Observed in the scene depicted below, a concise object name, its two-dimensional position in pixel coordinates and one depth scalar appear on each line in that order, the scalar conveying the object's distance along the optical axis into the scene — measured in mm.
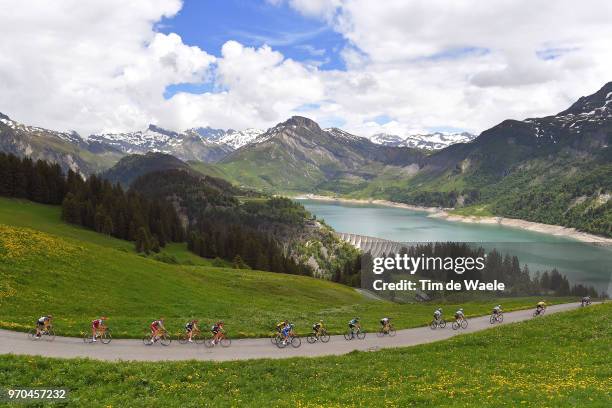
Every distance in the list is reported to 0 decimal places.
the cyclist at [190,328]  36312
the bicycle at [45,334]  31914
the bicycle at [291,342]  37375
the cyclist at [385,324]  44875
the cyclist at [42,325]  31953
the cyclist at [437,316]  51188
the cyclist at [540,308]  60006
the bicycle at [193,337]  36469
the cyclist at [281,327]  37994
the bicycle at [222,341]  35875
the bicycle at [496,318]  56094
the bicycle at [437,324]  51500
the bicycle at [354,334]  43372
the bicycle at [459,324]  52347
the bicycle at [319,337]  40562
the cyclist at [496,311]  55625
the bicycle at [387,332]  45625
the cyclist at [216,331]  35906
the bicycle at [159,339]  34531
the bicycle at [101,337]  33281
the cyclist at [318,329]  40406
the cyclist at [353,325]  42844
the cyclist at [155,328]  34594
